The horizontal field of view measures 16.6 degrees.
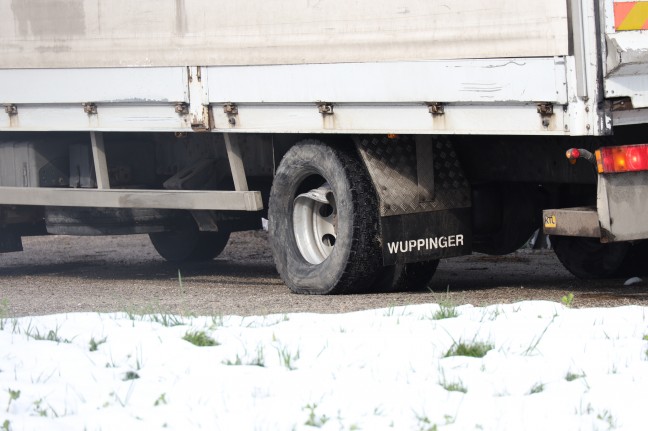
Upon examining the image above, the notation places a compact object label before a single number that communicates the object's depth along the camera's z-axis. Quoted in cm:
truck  1227
